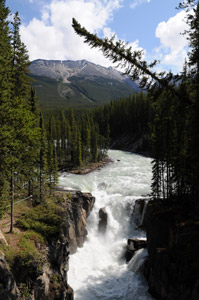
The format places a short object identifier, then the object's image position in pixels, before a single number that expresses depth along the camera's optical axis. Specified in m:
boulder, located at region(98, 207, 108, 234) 32.34
